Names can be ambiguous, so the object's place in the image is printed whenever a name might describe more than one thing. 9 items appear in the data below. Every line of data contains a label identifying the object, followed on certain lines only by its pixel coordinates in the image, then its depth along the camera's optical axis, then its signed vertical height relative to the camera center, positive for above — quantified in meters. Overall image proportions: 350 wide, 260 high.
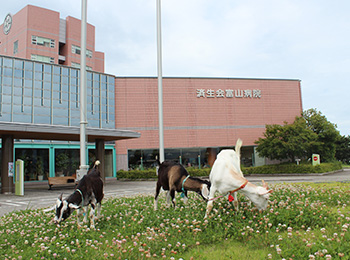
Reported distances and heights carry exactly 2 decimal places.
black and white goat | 6.21 -0.78
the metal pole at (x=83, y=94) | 10.57 +2.37
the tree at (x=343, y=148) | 51.69 +1.11
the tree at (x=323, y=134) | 35.18 +2.33
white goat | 6.21 -0.57
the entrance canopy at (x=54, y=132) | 18.19 +1.87
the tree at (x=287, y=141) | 32.31 +1.57
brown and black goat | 7.23 -0.55
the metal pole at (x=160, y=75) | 13.66 +3.81
